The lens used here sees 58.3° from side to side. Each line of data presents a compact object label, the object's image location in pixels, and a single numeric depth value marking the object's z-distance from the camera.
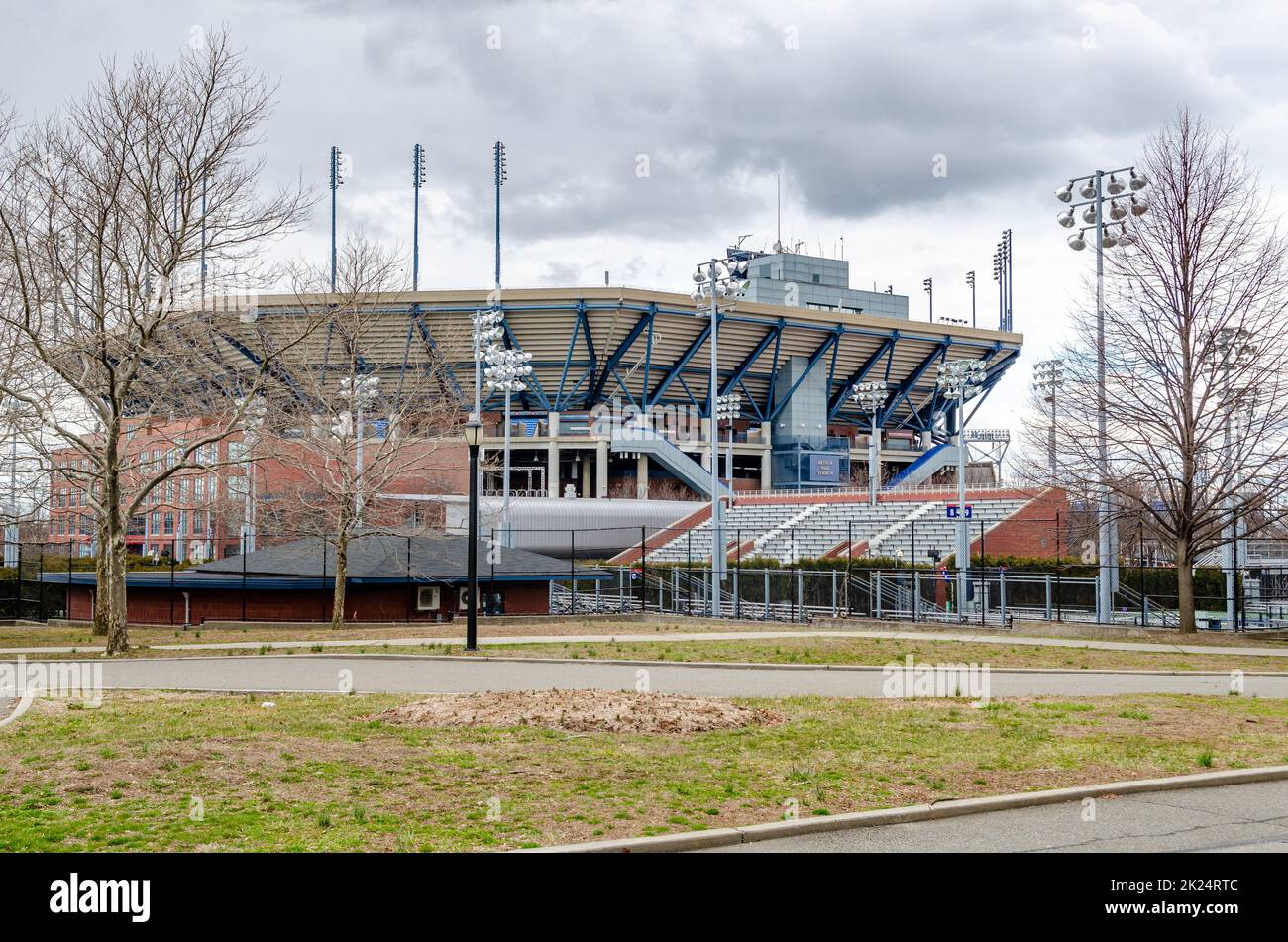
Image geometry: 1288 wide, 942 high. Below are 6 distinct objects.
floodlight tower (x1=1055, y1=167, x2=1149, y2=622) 26.27
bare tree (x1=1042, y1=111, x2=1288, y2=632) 25.23
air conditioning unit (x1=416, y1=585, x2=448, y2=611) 33.03
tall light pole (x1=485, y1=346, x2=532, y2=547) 52.78
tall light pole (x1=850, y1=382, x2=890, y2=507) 61.16
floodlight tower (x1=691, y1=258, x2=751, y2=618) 34.72
